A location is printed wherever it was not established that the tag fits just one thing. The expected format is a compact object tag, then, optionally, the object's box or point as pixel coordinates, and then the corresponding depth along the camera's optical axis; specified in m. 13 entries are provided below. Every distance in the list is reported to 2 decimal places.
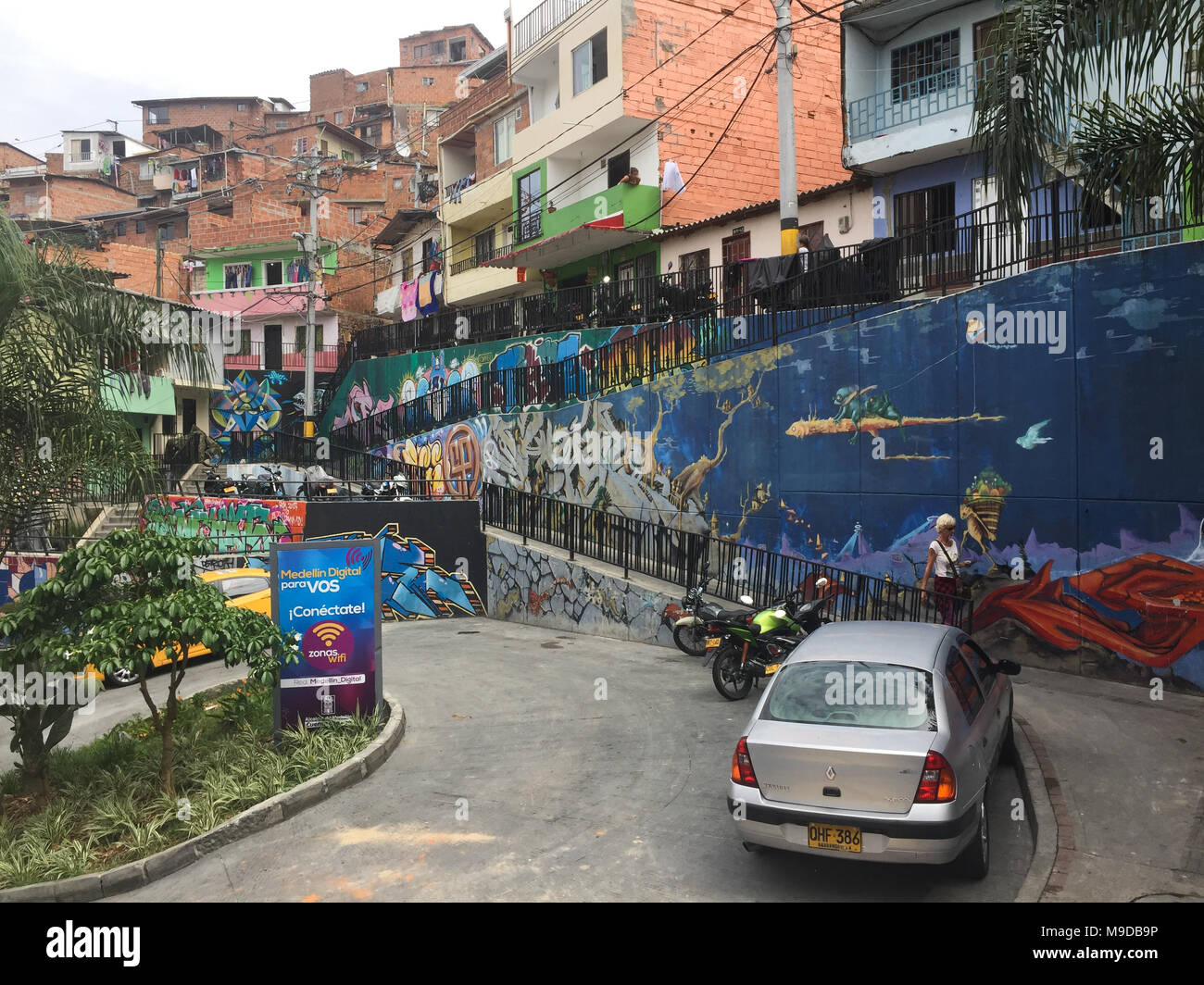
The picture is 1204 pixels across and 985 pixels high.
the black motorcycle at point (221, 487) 23.18
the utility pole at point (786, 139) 15.43
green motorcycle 10.95
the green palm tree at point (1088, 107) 7.70
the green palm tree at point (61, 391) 8.85
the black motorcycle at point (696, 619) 11.69
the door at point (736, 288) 17.98
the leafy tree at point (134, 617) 7.63
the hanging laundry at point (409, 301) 41.00
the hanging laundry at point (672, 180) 26.88
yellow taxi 16.12
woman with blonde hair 11.61
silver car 5.54
